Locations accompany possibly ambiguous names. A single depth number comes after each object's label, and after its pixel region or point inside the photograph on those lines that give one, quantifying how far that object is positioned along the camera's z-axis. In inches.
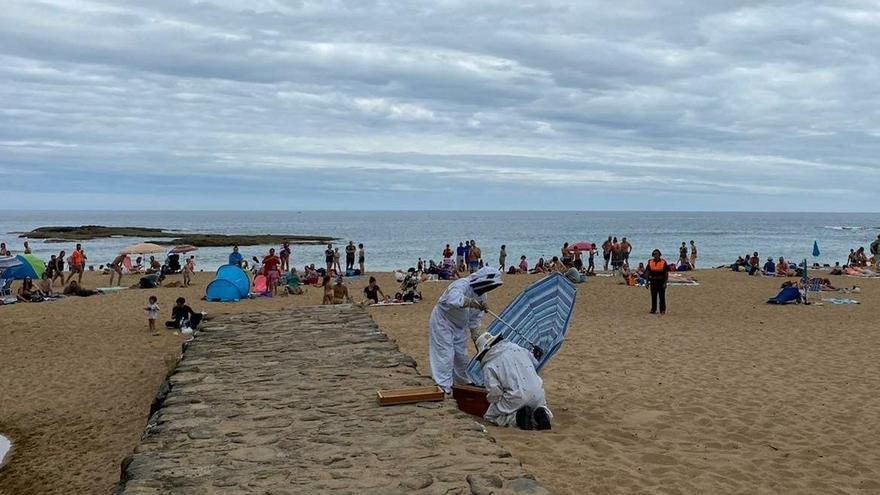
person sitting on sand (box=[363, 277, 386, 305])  769.6
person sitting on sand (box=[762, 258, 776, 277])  1109.1
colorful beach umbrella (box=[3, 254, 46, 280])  911.7
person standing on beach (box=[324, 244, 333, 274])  1125.1
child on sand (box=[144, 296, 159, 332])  608.1
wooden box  304.7
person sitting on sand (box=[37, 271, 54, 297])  842.2
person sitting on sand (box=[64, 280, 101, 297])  872.9
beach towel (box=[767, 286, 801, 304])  751.7
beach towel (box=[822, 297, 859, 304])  763.4
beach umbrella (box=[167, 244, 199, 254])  1077.3
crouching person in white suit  287.4
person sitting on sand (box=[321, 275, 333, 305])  697.0
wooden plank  268.1
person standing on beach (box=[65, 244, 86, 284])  979.3
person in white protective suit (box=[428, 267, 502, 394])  314.0
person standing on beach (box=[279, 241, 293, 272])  1167.6
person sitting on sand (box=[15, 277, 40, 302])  810.2
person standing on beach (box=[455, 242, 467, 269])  1210.8
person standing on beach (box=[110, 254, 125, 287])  1000.9
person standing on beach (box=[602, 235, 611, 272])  1194.3
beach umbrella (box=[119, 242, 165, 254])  1028.5
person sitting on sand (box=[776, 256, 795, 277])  1087.6
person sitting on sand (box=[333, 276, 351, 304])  701.9
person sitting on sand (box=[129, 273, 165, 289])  938.7
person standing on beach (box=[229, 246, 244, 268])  959.6
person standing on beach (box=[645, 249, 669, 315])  668.7
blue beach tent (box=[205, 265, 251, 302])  821.9
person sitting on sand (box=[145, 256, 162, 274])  1139.3
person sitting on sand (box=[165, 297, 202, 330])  620.7
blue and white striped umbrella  352.2
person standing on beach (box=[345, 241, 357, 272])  1168.2
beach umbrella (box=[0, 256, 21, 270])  850.2
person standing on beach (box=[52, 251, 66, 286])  992.3
